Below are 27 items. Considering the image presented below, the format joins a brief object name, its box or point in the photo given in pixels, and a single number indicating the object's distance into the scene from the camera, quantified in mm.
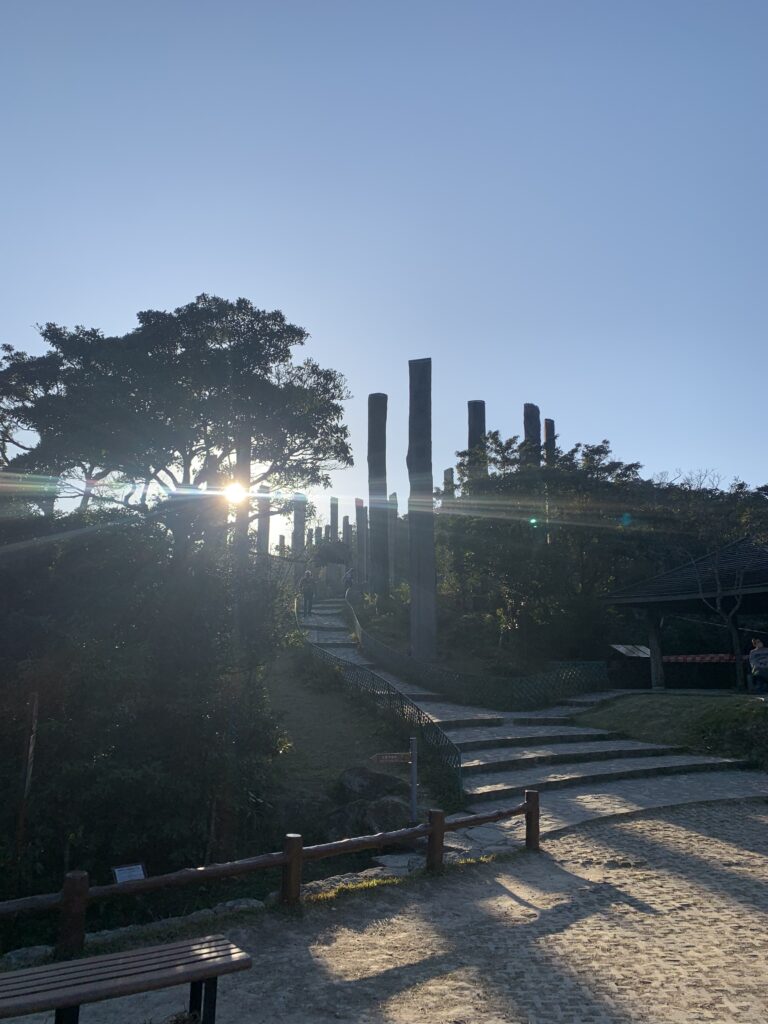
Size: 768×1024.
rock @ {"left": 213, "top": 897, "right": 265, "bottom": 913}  7219
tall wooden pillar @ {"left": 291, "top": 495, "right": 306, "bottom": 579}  24188
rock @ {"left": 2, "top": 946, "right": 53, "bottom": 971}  6297
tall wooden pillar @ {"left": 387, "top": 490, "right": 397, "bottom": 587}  54838
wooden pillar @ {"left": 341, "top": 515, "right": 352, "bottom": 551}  84069
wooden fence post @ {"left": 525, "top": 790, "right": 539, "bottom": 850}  9531
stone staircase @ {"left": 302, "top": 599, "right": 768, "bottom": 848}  11969
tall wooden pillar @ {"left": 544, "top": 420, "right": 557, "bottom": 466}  31062
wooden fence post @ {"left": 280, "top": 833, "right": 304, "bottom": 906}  7273
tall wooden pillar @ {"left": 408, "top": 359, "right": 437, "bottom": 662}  25016
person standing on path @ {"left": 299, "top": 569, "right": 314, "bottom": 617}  35062
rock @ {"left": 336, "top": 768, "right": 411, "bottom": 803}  12055
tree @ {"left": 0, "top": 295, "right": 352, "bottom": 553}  20781
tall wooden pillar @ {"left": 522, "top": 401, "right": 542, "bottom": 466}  39281
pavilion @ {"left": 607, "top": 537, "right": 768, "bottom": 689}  19547
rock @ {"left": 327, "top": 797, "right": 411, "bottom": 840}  10938
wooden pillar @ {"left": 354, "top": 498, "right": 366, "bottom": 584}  56125
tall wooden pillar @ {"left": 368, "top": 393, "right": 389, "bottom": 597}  35156
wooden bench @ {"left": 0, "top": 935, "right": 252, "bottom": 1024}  4070
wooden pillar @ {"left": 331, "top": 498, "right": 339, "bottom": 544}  83625
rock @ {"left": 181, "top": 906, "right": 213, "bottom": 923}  7098
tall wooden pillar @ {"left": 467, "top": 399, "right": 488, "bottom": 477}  38625
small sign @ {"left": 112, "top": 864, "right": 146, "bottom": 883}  7000
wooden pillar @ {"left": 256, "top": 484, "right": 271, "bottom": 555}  23109
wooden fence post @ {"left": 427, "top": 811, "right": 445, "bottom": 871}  8500
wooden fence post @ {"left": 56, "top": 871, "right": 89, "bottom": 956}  6250
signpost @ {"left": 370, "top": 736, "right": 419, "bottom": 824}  9859
